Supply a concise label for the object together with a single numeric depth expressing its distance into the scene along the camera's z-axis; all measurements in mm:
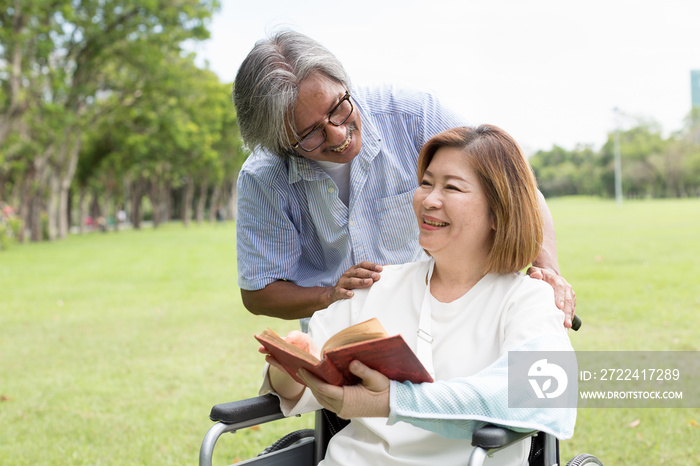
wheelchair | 1729
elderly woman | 1978
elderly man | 2615
